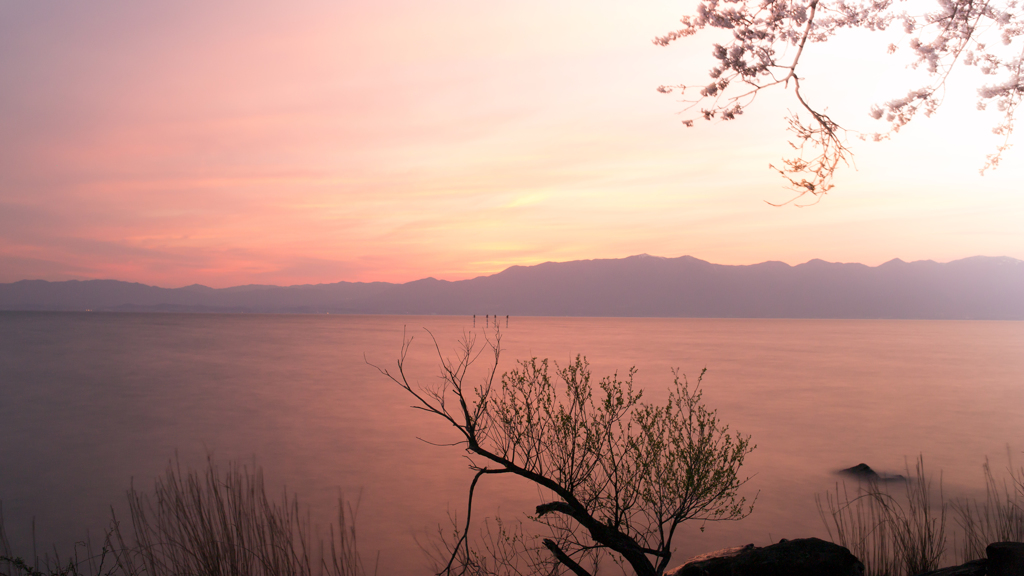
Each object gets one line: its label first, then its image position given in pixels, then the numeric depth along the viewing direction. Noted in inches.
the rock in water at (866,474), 608.7
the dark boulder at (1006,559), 216.8
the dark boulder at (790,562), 251.0
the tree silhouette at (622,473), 233.9
